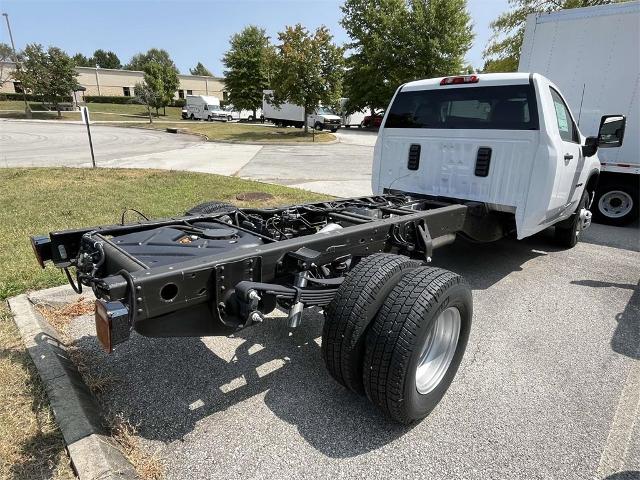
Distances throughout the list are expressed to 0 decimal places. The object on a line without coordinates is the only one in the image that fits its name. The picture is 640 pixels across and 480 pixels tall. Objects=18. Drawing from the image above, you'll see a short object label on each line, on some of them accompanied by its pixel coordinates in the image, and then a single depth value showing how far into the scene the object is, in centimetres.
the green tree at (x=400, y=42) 3597
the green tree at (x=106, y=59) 12088
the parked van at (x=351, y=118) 4309
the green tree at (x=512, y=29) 2064
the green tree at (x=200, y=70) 12451
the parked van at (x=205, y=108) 4550
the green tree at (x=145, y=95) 4156
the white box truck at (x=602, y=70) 694
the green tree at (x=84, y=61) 10115
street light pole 4109
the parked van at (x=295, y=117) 3503
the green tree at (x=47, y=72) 3962
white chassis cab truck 210
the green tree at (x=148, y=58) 11245
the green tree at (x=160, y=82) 4616
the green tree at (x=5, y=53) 4303
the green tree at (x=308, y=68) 2544
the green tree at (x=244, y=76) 4462
